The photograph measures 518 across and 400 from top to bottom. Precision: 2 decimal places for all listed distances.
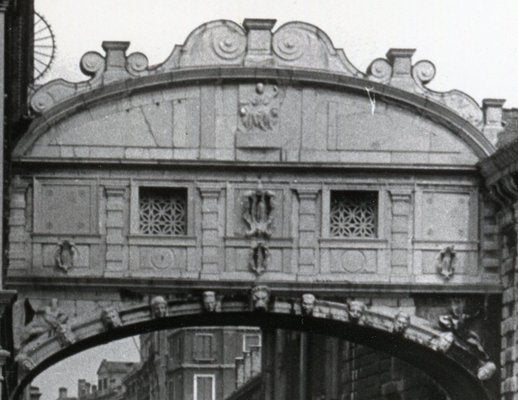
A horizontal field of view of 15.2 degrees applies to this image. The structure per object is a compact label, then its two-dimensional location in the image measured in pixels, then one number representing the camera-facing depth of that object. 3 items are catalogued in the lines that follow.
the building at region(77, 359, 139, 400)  104.00
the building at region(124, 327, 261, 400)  79.12
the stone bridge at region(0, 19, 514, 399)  28.09
